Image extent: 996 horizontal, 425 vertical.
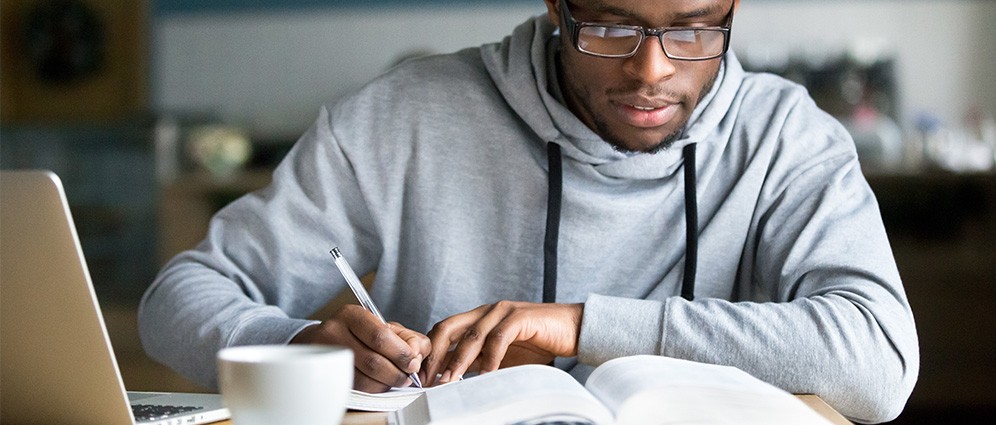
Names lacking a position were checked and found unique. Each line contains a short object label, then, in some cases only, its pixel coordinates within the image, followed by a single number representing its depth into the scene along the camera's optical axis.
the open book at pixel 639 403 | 0.78
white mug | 0.66
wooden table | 0.91
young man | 1.28
